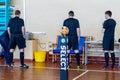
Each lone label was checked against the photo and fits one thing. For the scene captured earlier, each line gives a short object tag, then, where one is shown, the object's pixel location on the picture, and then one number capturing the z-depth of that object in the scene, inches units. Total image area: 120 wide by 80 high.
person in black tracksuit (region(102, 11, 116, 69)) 242.6
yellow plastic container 294.7
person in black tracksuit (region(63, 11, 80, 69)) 238.1
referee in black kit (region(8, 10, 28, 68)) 241.2
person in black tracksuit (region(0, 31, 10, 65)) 252.2
